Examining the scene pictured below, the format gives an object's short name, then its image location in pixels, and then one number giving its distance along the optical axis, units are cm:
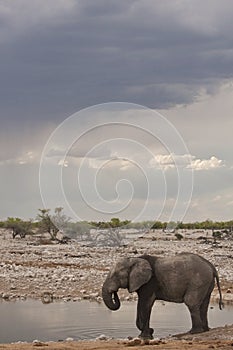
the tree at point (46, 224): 6339
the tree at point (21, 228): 6444
